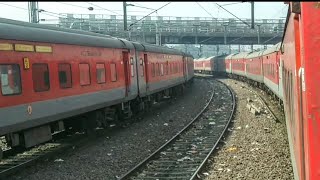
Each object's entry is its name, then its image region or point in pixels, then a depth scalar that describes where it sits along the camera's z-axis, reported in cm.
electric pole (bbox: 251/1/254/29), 2953
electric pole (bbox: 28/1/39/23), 2181
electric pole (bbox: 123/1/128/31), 2606
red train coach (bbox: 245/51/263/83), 3244
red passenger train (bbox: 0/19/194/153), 892
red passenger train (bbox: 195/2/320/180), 345
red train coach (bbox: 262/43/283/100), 1930
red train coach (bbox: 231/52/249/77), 4603
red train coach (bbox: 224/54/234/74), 5772
